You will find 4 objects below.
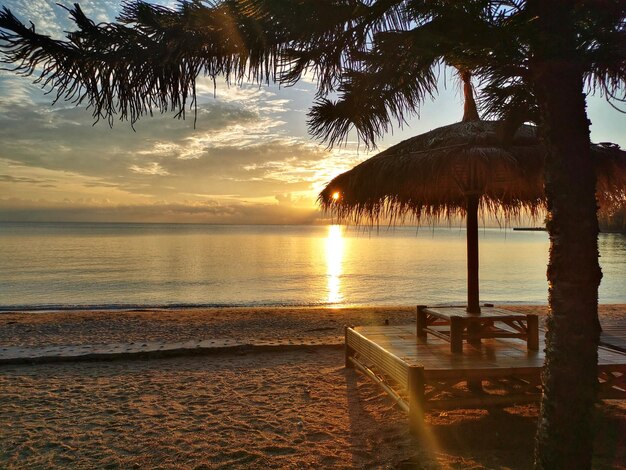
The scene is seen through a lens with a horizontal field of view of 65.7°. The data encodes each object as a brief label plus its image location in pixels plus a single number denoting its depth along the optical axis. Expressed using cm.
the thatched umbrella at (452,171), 480
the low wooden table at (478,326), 497
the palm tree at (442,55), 218
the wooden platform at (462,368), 416
